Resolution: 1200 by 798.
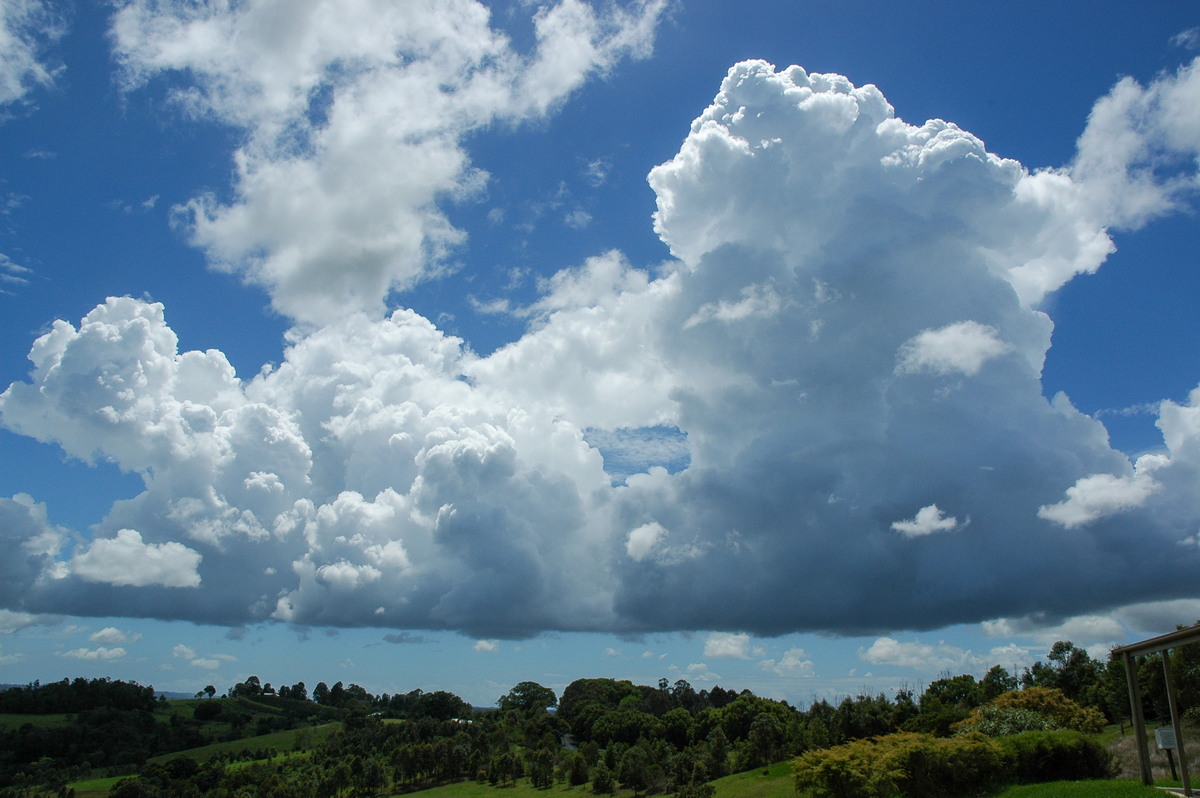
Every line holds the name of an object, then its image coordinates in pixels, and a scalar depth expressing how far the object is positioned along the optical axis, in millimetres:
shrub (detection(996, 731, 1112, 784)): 34375
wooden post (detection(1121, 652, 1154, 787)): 26109
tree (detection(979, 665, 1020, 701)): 86025
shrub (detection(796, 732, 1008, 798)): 33406
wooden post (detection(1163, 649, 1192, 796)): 22297
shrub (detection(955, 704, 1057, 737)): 44625
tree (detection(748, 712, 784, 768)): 74938
